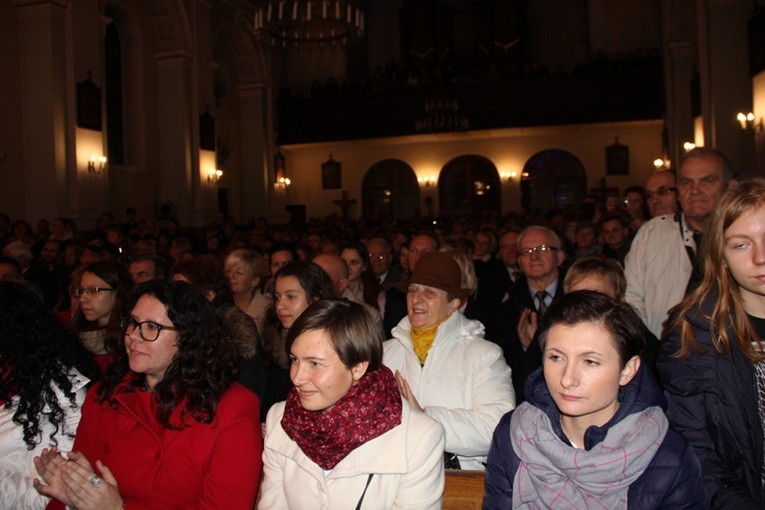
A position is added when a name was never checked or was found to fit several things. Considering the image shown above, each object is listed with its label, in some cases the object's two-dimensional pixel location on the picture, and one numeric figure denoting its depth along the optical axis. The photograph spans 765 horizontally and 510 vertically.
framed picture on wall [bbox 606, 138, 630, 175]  22.12
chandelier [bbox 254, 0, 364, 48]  12.80
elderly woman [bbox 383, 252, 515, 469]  2.99
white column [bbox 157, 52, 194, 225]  17.23
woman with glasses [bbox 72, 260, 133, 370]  4.05
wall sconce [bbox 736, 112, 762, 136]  12.04
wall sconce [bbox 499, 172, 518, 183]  23.38
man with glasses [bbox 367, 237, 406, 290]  6.73
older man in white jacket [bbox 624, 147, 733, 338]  3.66
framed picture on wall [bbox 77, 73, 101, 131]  13.37
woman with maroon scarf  2.33
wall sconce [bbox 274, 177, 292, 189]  22.78
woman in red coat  2.41
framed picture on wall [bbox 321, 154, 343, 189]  24.56
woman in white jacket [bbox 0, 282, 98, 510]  2.73
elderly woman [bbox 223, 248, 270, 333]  4.87
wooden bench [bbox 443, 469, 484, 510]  2.63
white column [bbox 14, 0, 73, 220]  12.67
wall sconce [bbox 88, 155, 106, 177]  13.69
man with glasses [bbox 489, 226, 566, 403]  4.41
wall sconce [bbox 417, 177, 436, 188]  24.13
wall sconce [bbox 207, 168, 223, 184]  18.24
